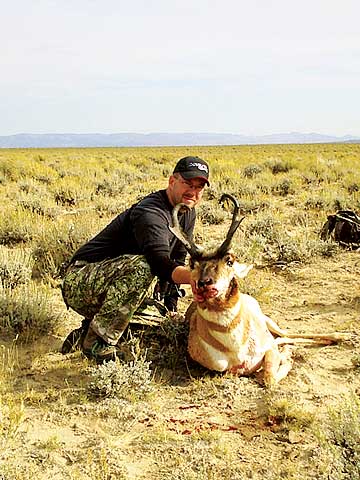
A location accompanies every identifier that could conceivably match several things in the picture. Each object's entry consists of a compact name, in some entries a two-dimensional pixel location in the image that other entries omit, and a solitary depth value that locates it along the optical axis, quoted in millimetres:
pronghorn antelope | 4199
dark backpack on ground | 8977
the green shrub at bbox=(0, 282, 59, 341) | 5684
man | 4746
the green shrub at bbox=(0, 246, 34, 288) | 7035
